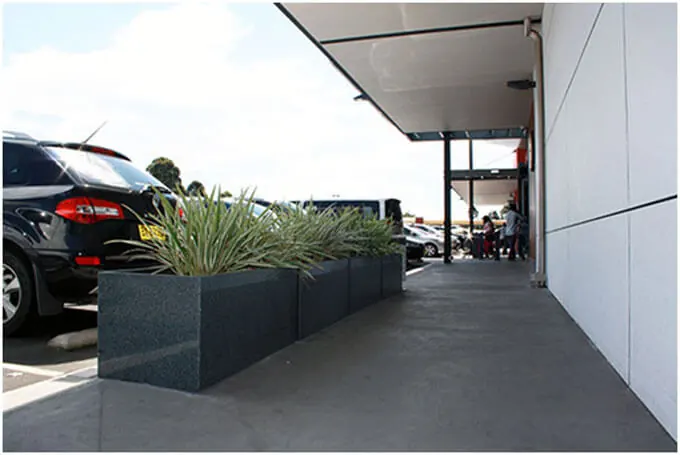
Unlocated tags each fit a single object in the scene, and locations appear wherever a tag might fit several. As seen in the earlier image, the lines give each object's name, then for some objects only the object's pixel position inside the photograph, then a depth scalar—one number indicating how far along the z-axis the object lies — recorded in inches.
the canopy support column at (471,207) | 906.4
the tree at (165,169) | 1368.1
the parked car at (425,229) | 880.8
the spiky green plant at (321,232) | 165.8
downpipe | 309.1
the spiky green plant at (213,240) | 124.0
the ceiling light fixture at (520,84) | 386.3
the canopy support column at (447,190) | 614.2
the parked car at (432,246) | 777.6
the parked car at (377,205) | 510.0
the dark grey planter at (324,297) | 161.0
